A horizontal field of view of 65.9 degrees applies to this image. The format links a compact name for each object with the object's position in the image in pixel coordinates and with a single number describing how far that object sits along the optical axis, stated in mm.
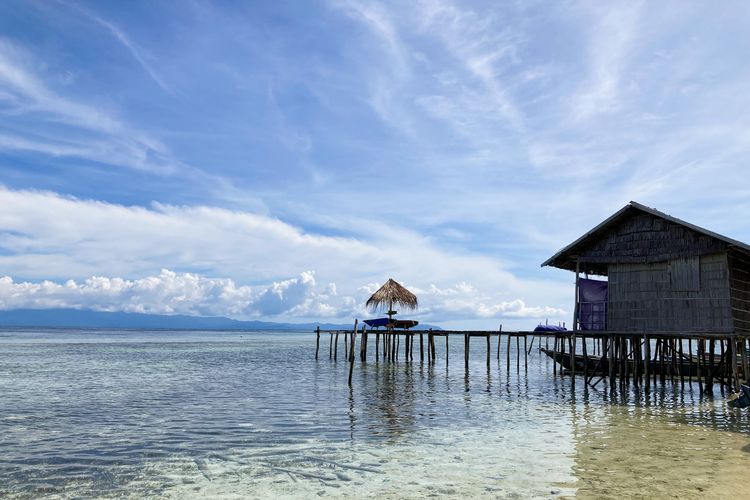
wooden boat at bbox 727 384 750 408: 17281
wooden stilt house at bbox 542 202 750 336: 20219
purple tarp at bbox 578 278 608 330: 23461
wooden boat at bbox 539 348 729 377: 25992
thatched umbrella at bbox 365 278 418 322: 36375
